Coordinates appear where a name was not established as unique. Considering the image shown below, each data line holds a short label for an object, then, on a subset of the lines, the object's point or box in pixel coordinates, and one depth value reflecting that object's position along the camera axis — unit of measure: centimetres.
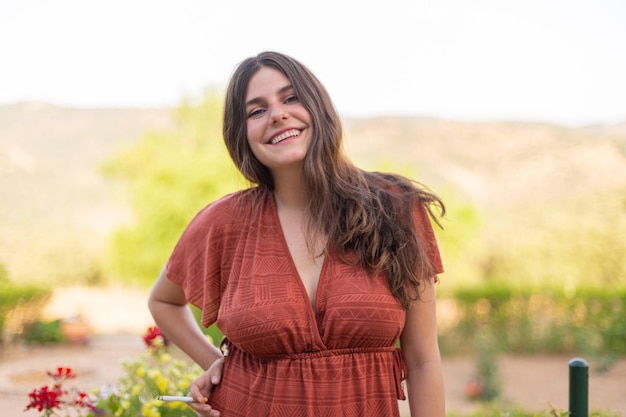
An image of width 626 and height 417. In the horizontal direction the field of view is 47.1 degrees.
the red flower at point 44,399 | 276
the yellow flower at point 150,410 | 297
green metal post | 263
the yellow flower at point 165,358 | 350
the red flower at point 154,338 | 360
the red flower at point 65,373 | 278
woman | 187
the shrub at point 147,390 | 304
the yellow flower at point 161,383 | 319
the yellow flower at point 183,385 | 335
